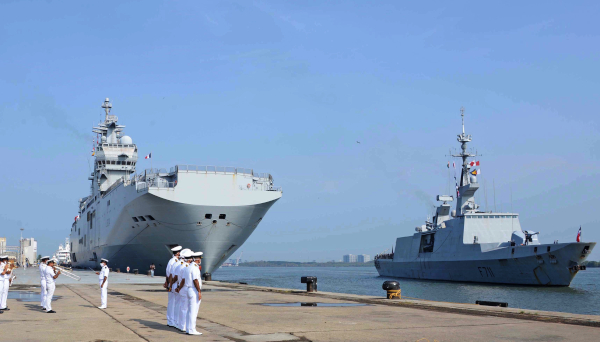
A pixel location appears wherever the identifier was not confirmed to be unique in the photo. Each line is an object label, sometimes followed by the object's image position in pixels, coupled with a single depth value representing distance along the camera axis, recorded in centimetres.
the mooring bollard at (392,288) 1559
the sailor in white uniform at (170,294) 953
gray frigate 3478
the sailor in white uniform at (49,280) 1152
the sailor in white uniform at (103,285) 1249
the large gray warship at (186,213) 3139
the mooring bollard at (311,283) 1797
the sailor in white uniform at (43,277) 1171
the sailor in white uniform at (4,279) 1154
